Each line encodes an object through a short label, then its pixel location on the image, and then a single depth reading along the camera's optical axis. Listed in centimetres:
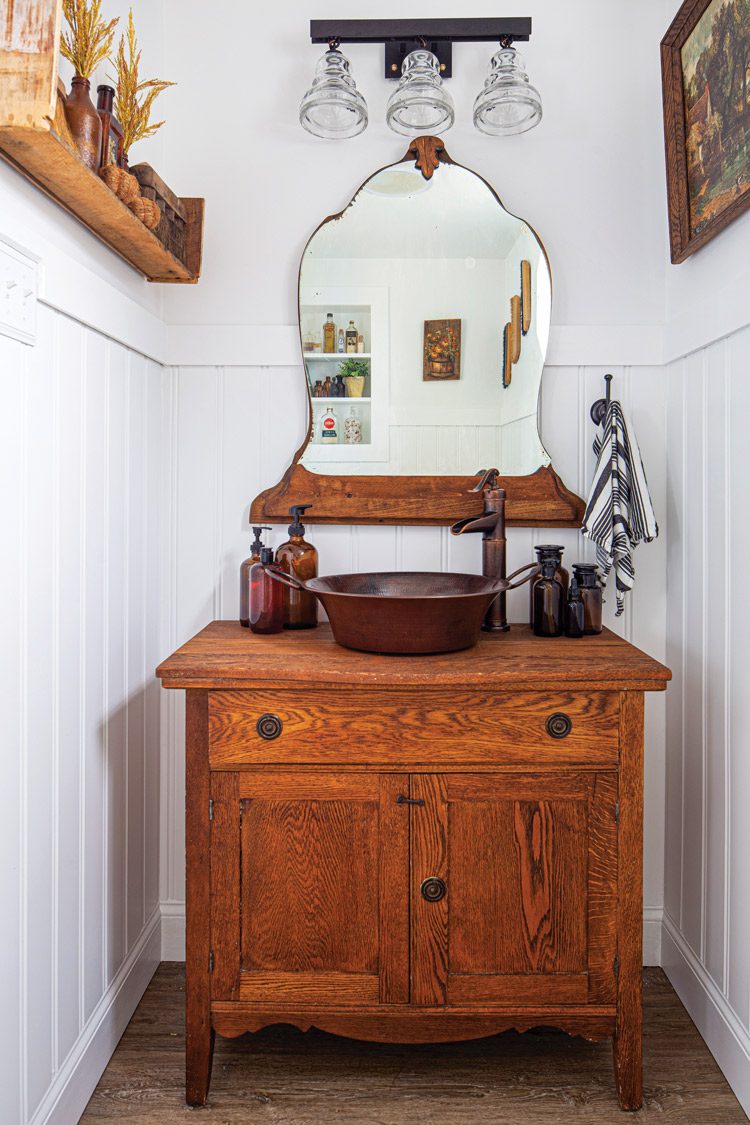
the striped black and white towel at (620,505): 179
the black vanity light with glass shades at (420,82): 173
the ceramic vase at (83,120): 129
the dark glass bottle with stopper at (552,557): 177
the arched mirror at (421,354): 193
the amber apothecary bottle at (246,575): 175
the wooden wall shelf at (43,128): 102
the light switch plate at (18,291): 115
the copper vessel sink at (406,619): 145
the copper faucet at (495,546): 178
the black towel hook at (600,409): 191
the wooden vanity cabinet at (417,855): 143
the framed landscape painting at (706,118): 147
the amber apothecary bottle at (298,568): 178
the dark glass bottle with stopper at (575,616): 172
